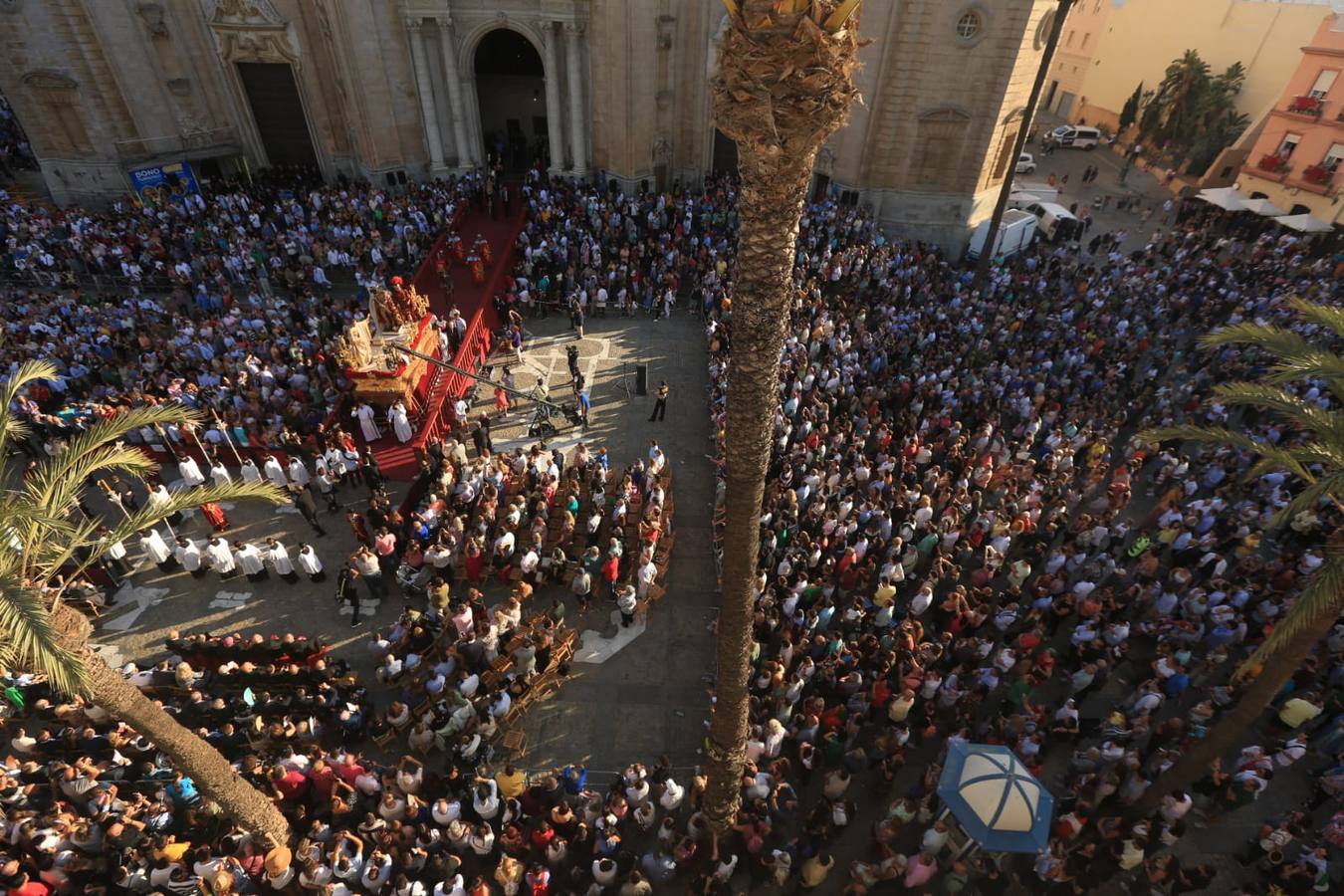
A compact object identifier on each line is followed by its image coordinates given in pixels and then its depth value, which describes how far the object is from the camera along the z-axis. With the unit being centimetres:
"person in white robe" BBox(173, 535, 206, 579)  1413
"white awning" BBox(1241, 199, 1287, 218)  3108
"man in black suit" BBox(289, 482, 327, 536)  1523
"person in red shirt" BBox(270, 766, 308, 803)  1021
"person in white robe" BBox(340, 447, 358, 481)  1650
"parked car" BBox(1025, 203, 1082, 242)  3139
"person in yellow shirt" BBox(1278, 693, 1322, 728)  1141
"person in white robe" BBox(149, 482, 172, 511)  1321
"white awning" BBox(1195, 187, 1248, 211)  3222
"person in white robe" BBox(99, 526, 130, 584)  1432
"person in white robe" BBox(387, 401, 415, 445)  1748
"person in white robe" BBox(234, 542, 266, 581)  1399
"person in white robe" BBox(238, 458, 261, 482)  1579
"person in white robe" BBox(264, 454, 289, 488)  1578
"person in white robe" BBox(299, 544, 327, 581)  1393
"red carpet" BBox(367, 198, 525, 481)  1777
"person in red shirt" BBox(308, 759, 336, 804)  1025
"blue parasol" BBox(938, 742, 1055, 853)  905
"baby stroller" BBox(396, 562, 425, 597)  1388
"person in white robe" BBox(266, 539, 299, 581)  1395
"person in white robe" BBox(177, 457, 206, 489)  1603
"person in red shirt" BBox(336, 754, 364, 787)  1028
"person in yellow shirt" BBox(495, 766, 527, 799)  1028
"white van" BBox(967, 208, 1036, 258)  2833
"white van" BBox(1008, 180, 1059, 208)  3344
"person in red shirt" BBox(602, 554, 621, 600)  1363
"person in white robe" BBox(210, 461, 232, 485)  1496
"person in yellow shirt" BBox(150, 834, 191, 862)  914
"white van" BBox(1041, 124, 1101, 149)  4975
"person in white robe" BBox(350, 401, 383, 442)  1745
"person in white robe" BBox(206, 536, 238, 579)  1391
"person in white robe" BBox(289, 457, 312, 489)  1600
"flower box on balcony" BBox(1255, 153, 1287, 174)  3312
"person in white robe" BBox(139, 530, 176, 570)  1419
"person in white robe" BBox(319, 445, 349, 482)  1634
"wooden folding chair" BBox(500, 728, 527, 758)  1129
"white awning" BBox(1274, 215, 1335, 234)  2930
